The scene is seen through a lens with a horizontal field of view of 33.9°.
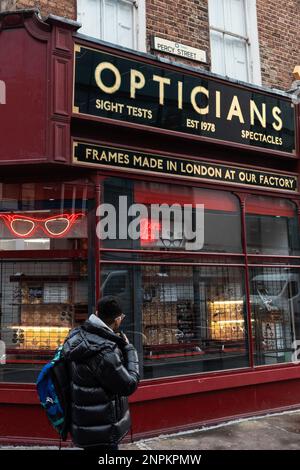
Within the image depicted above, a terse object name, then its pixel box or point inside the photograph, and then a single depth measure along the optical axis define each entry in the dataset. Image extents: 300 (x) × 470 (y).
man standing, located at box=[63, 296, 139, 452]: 3.34
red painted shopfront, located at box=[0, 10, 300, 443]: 5.93
